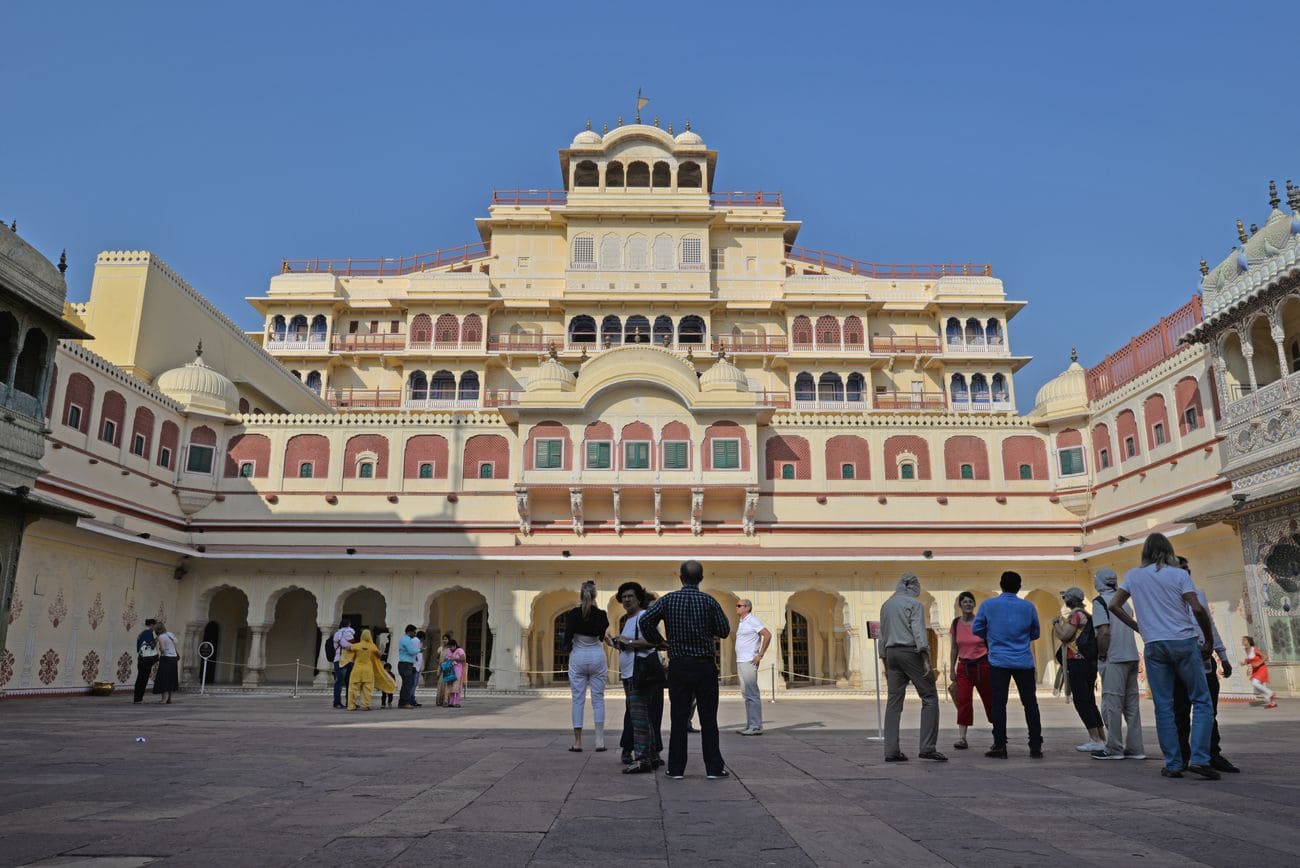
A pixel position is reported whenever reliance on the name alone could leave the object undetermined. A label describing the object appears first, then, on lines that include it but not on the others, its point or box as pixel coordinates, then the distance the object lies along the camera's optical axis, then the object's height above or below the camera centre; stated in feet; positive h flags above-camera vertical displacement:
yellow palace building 82.33 +15.51
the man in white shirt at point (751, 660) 39.24 -0.07
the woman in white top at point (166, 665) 62.90 -0.49
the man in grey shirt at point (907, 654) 28.60 +0.14
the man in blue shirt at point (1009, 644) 28.96 +0.45
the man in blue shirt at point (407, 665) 60.90 -0.45
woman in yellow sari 57.41 -0.68
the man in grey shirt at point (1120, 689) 27.58 -0.86
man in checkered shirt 24.16 +0.28
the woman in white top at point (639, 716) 25.25 -1.52
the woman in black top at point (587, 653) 30.27 +0.16
